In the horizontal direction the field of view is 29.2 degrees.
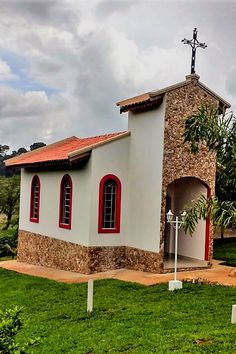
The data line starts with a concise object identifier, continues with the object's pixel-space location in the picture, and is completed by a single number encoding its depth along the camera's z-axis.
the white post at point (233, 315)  8.96
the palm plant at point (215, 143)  9.88
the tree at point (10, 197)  37.16
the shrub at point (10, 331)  4.94
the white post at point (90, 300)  11.00
